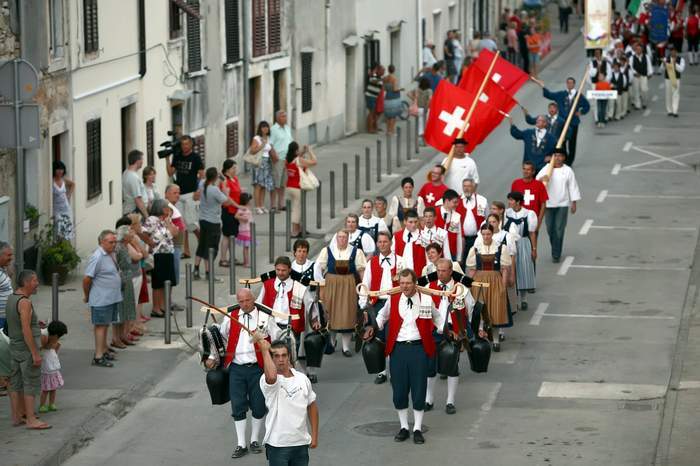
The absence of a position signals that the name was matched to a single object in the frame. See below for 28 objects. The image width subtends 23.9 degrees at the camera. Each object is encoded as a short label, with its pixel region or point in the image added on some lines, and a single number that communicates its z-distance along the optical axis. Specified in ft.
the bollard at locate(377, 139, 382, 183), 107.65
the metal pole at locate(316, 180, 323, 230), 89.23
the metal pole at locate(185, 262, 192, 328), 65.72
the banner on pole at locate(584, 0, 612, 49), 148.97
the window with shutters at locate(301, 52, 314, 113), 122.21
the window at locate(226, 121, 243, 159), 106.52
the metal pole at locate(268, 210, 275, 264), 79.05
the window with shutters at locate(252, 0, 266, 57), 111.14
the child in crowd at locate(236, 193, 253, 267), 77.71
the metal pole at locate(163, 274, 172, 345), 62.34
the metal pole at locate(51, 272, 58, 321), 60.13
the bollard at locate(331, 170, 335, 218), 92.43
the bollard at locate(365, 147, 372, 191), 103.96
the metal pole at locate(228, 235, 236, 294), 71.82
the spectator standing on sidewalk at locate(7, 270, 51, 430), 49.24
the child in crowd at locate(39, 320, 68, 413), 51.06
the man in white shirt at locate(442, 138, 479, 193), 78.43
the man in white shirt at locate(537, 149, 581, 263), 78.94
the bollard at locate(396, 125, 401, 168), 114.42
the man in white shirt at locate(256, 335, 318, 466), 40.68
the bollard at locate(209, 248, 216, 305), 68.06
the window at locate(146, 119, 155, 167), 90.27
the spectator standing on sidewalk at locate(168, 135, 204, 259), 82.12
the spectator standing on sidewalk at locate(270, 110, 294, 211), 93.20
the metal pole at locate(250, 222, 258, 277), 74.78
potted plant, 71.82
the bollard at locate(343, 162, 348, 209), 95.40
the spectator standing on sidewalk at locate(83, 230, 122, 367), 58.34
